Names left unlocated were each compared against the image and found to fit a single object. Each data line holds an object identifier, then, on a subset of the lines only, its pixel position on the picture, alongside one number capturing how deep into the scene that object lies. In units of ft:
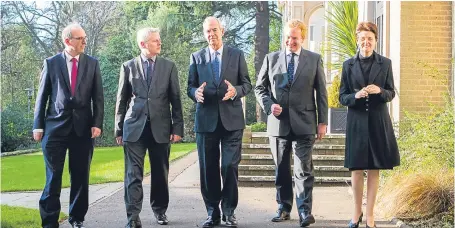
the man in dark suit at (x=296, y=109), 22.43
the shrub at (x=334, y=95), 51.52
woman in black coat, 20.40
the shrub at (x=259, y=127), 73.92
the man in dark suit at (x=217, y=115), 21.90
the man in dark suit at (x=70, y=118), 21.22
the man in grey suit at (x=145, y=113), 21.66
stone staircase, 37.45
